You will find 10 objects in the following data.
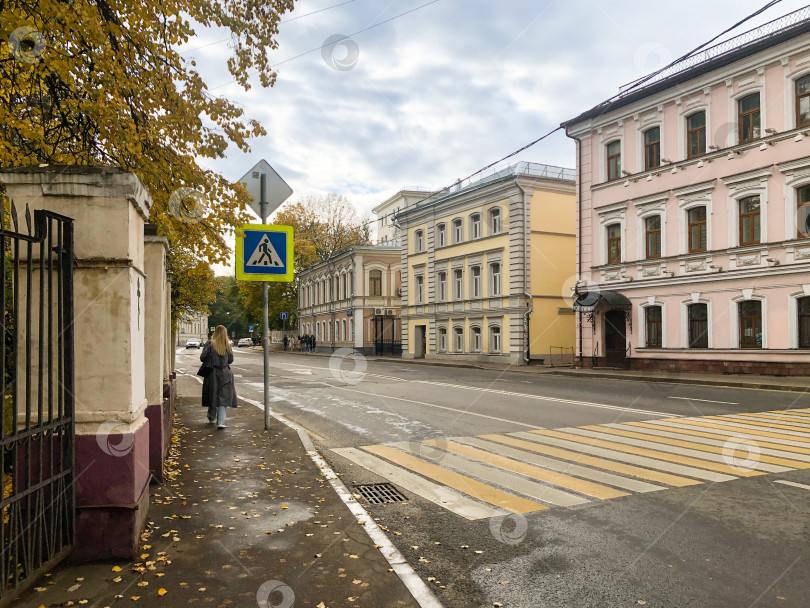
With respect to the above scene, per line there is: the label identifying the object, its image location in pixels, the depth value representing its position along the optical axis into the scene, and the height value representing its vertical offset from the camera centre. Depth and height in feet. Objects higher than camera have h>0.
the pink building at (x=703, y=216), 69.62 +12.97
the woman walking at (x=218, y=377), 32.99 -2.98
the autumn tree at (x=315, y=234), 197.36 +27.89
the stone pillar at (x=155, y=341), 20.83 -0.71
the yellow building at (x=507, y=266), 112.06 +9.96
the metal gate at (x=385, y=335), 166.30 -4.22
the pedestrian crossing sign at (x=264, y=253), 30.42 +3.22
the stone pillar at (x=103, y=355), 13.79 -0.75
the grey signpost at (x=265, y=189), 31.48 +6.55
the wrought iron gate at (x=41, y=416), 12.03 -2.00
